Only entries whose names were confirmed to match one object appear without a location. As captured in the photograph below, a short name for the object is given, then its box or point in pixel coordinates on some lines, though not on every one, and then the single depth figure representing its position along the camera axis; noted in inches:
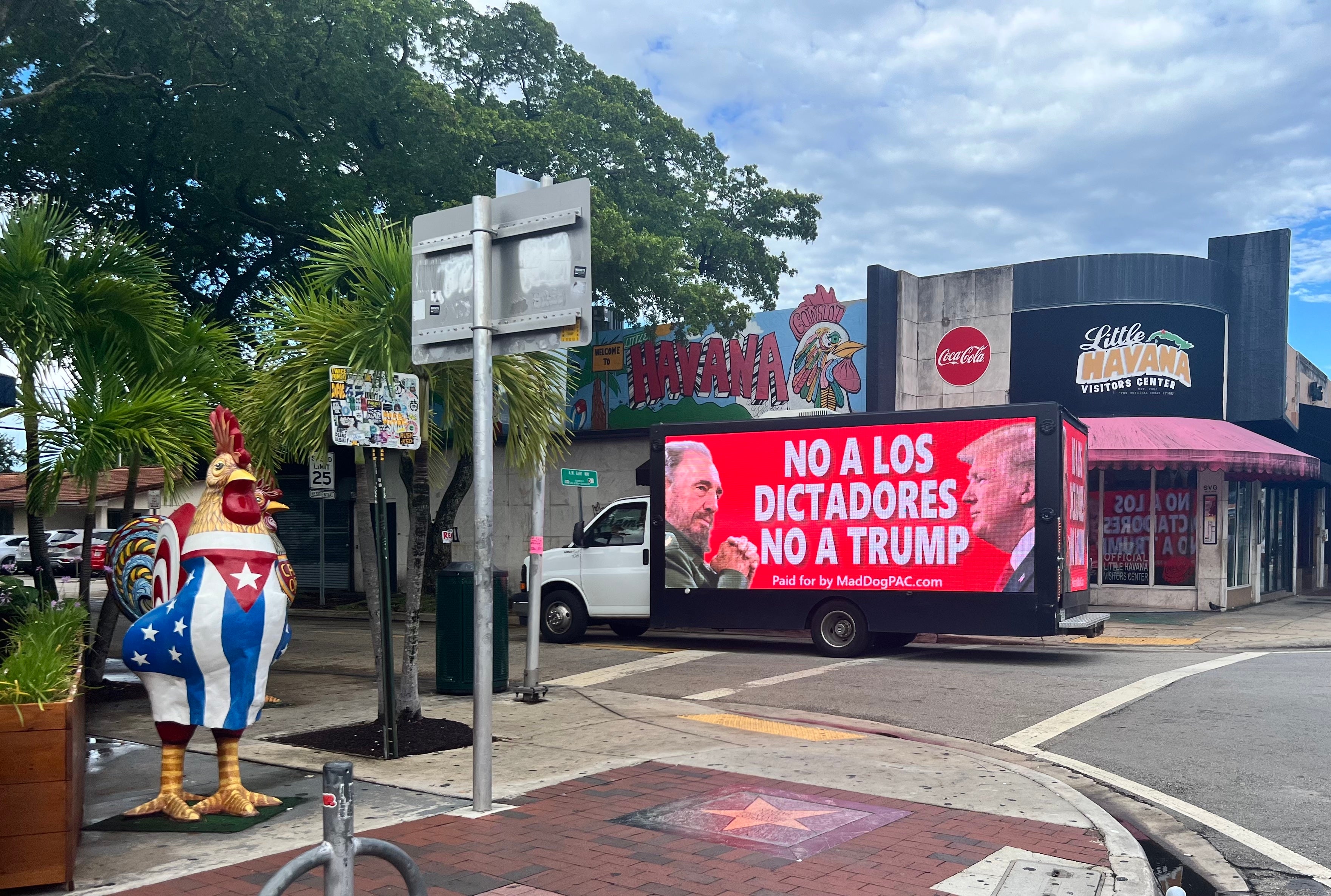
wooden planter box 181.0
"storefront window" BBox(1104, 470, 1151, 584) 800.9
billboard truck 501.4
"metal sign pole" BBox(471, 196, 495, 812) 242.2
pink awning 725.9
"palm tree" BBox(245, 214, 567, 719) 310.8
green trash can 426.6
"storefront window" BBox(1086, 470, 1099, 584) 819.4
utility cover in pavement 194.5
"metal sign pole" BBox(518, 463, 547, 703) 412.8
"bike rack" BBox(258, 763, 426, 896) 123.7
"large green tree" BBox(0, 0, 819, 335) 705.6
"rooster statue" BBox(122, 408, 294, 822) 224.8
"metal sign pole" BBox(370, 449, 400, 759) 291.0
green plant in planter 185.9
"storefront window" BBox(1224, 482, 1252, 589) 810.8
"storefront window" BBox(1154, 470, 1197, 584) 786.8
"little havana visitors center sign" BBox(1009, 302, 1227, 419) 794.8
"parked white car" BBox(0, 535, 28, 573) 1293.1
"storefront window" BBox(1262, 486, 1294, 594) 924.6
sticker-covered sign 273.4
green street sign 540.7
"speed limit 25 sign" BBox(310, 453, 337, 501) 735.1
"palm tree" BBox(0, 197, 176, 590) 336.5
